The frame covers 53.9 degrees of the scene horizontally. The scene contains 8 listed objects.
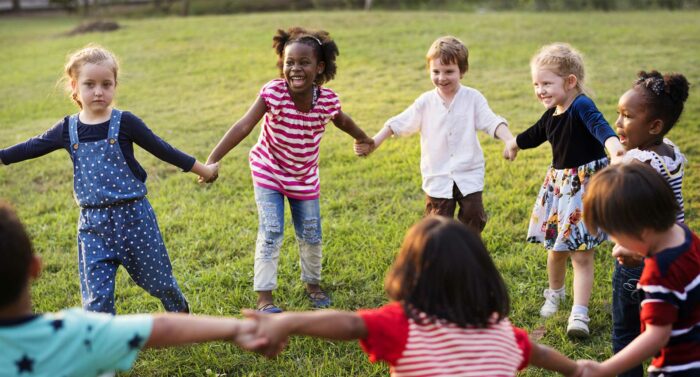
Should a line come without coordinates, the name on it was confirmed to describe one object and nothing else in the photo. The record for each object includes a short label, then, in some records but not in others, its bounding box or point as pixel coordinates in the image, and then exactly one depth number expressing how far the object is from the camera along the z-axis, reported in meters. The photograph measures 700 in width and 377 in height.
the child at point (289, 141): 4.07
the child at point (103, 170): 3.31
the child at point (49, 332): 1.79
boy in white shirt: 4.26
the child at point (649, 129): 3.12
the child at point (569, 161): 3.84
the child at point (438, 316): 2.00
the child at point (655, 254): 2.27
